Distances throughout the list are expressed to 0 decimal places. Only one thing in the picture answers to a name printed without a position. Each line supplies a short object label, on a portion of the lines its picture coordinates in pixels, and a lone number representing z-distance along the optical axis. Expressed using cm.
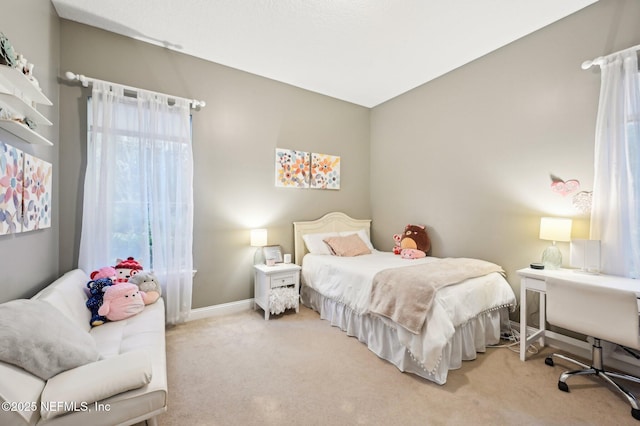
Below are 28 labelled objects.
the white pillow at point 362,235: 385
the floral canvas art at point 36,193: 167
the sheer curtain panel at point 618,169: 199
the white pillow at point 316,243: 349
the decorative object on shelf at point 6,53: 126
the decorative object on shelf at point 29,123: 159
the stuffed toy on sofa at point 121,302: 194
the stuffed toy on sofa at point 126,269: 229
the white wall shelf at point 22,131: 141
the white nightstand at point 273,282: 296
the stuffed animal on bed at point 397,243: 353
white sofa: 97
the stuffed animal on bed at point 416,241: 338
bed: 192
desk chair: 158
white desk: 194
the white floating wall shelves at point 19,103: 135
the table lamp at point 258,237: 314
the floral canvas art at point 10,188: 140
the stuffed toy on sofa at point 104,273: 221
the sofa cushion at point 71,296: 156
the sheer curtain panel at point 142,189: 239
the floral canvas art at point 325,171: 383
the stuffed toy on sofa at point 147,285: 223
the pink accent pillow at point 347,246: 343
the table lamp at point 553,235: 222
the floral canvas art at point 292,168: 353
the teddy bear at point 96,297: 192
